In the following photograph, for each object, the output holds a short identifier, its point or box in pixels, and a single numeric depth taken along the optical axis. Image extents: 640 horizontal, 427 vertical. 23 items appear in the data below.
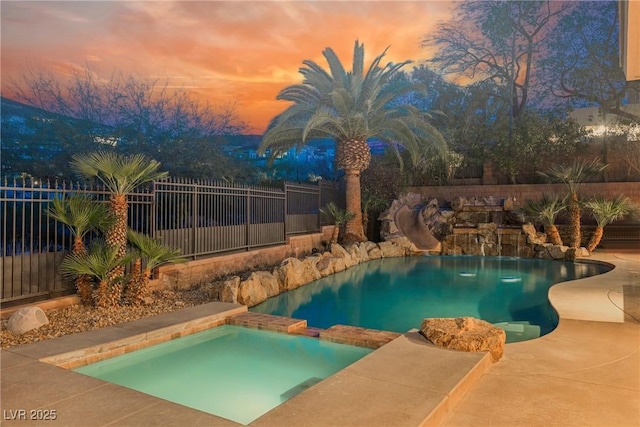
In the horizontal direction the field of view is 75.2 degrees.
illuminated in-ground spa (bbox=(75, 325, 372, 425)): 4.08
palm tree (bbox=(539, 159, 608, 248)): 15.10
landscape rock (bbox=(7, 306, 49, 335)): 5.34
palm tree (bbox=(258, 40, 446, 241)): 15.48
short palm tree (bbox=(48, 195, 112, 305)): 6.52
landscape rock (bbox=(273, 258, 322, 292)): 9.96
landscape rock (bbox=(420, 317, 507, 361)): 4.27
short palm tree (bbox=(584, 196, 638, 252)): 14.32
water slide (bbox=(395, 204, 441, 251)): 17.98
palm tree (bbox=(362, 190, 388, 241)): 19.16
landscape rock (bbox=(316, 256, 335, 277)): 11.97
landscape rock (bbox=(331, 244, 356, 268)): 13.51
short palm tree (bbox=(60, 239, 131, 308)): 6.36
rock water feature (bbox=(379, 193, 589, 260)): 16.46
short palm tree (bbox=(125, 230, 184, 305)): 7.00
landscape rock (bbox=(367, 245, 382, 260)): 15.88
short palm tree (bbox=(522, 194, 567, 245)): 15.37
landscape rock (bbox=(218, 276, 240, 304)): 7.91
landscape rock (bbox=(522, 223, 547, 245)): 16.16
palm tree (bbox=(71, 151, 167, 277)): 6.79
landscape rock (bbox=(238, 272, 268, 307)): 8.26
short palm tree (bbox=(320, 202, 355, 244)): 16.16
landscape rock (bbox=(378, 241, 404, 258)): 16.58
